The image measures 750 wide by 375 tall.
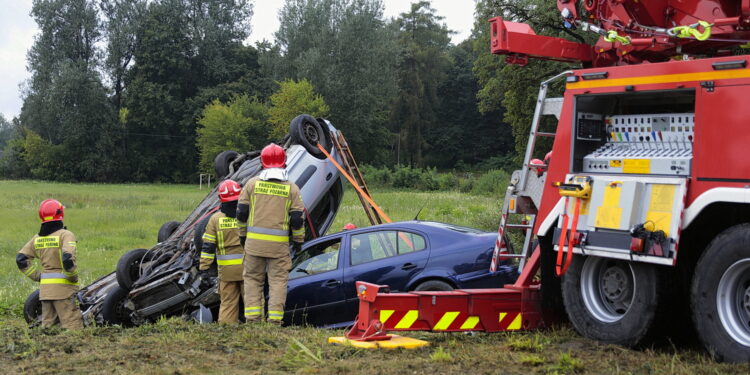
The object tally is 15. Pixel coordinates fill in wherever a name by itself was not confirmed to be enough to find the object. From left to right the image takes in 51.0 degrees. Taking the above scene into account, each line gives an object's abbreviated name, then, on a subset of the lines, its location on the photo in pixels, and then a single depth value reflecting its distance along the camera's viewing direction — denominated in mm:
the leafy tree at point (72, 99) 66750
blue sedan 8219
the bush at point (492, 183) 39378
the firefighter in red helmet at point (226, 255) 9180
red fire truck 5301
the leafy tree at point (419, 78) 74438
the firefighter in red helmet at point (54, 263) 9547
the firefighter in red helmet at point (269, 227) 8602
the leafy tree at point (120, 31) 69188
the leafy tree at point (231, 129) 59219
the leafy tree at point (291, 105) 57188
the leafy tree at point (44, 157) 68562
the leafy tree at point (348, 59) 62688
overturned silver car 9484
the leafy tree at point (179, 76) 68500
